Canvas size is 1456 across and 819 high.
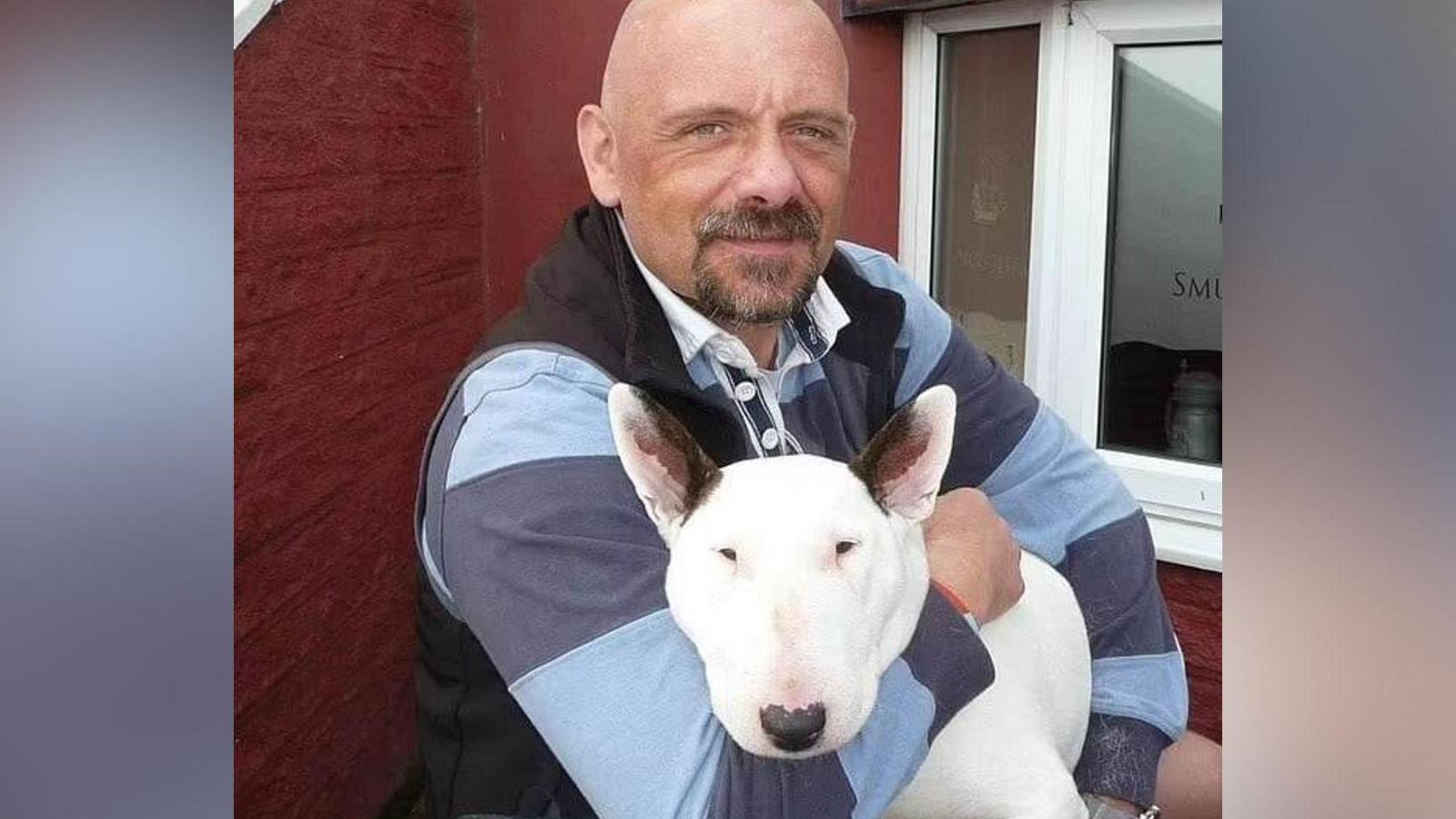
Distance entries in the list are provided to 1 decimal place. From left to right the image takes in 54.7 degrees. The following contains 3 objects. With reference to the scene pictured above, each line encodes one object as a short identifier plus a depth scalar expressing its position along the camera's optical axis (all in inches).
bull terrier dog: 28.0
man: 29.3
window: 35.3
